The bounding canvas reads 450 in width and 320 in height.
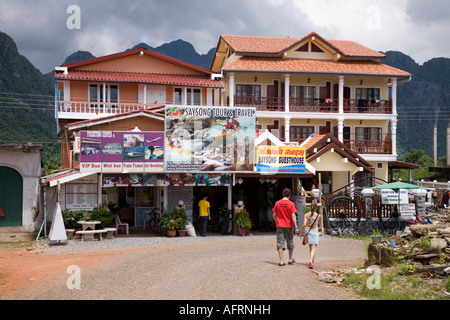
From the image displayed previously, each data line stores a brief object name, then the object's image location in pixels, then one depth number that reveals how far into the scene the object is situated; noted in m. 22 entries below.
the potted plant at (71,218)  19.22
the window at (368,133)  37.09
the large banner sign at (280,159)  20.77
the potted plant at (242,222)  20.95
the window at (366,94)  37.16
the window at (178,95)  32.90
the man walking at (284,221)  12.80
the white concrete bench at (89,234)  18.52
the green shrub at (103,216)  19.48
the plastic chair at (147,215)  22.79
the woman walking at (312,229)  12.79
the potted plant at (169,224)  20.11
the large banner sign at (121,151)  19.47
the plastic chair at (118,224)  20.45
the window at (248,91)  35.09
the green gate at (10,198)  19.61
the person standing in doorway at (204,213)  20.38
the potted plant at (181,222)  20.19
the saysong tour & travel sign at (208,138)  19.86
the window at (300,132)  35.78
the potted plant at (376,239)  12.96
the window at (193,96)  33.12
